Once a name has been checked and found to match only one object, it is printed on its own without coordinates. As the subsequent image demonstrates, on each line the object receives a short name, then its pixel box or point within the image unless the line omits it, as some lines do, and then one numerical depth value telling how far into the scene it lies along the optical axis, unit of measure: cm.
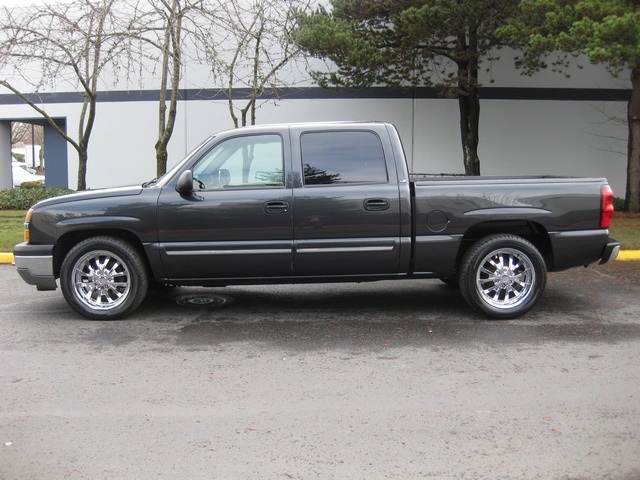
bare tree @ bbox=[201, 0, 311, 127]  1431
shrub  1788
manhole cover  752
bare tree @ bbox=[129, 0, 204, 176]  1284
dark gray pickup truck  655
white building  1806
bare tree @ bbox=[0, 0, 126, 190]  1286
